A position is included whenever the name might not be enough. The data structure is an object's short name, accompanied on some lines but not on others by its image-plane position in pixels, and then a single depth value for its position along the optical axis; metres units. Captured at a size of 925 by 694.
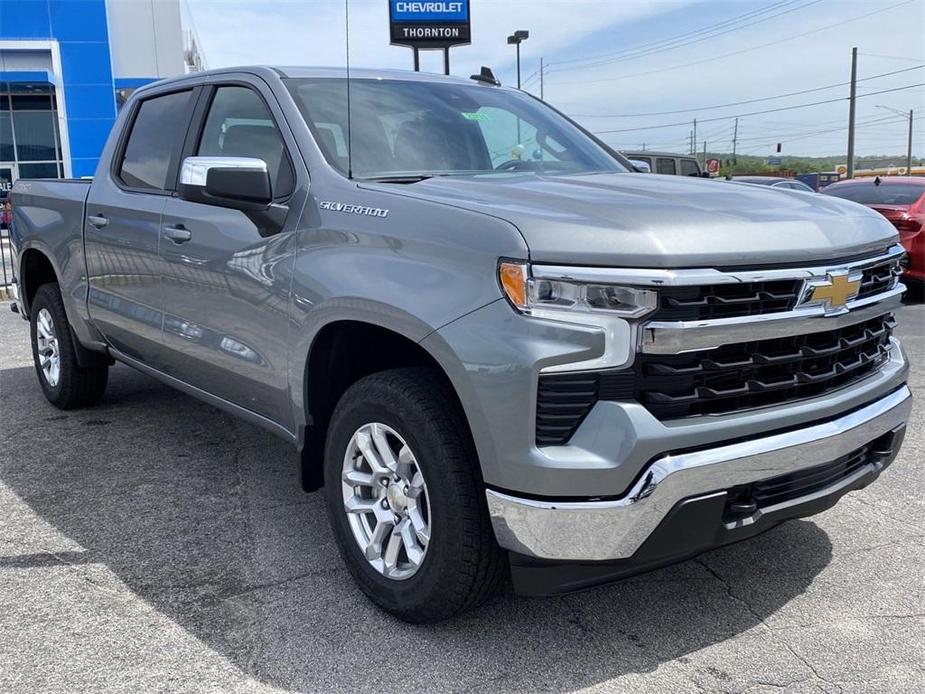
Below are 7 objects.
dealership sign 22.03
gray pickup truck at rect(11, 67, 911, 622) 2.41
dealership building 31.25
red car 10.32
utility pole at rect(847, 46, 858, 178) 42.22
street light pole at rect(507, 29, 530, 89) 31.97
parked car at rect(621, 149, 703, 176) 15.84
